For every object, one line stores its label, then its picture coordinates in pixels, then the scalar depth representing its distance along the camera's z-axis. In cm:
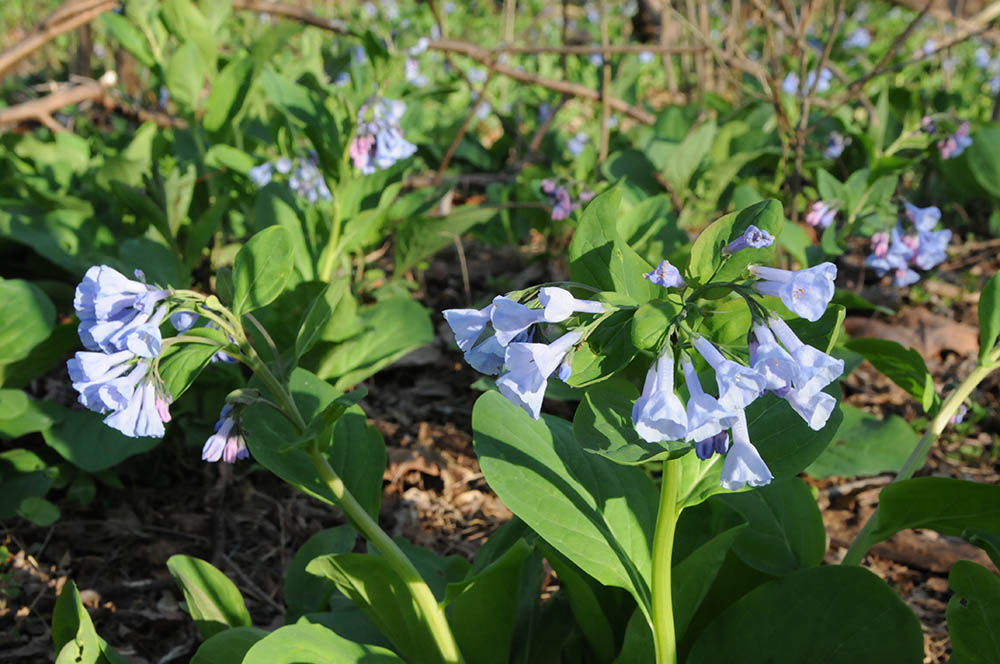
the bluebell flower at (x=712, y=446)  43
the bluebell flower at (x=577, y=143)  133
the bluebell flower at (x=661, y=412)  42
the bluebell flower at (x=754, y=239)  43
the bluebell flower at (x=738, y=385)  42
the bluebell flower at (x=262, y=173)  88
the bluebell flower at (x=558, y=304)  43
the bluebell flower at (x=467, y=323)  45
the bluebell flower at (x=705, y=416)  42
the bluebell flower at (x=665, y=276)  44
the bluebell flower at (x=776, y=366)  42
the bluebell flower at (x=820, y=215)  78
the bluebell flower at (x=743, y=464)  43
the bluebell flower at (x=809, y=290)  42
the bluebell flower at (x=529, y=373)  43
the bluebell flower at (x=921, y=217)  75
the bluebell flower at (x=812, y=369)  42
